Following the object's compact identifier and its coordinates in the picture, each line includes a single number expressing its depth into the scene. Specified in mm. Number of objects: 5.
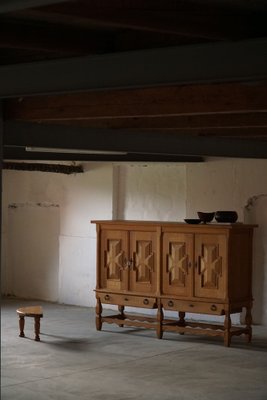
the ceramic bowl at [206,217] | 8844
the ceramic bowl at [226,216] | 8789
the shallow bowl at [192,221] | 8784
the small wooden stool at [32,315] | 8377
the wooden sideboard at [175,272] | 8398
